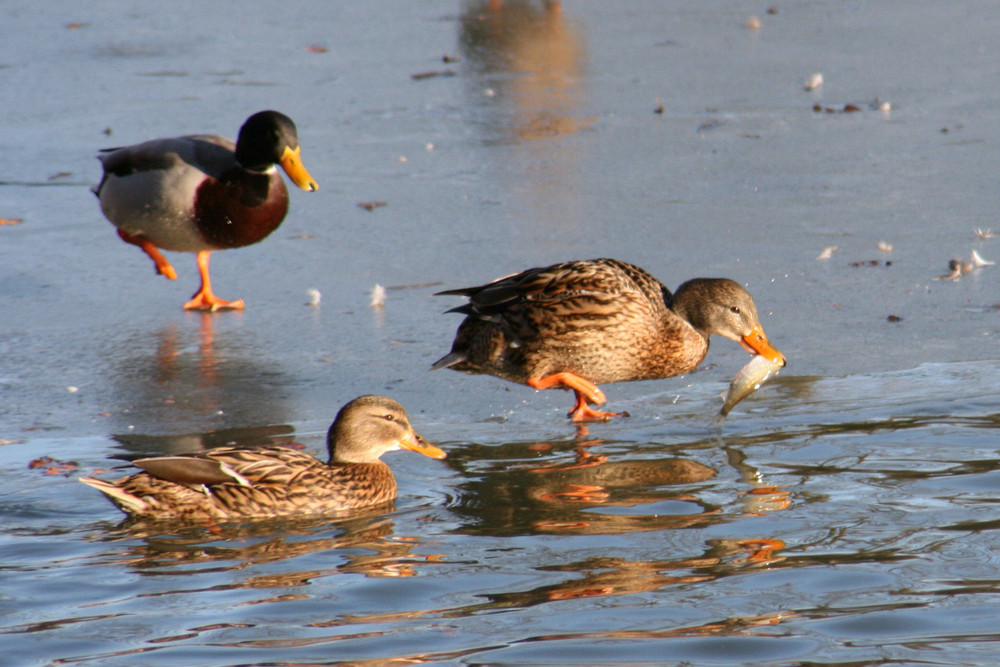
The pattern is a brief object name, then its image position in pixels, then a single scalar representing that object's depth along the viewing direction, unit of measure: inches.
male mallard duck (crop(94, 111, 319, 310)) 631.2
